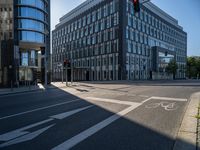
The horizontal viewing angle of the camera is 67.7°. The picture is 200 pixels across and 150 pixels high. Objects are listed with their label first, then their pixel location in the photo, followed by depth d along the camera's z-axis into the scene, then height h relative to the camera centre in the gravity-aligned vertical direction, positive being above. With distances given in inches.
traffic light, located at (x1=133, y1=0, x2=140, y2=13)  364.0 +166.8
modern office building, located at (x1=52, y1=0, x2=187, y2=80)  1658.5 +427.9
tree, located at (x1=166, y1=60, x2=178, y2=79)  2123.5 +86.4
